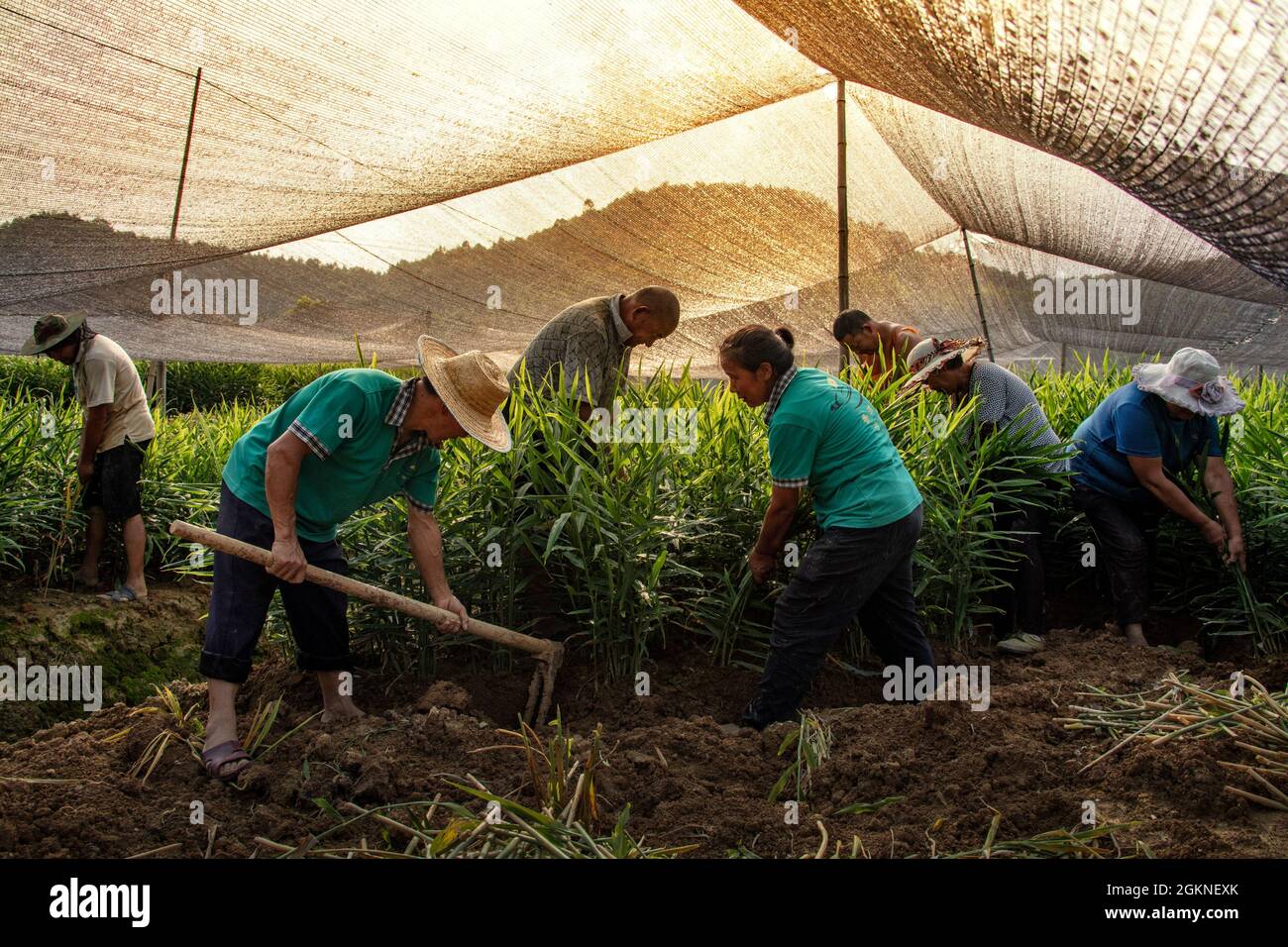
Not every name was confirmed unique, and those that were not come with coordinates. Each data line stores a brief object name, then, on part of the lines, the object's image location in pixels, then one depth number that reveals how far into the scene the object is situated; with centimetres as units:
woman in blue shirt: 433
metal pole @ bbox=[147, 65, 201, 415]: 478
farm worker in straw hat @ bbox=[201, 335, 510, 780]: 302
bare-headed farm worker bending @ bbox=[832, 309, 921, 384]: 525
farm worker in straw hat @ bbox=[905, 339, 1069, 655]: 445
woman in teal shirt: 340
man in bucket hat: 509
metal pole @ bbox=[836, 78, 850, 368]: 654
